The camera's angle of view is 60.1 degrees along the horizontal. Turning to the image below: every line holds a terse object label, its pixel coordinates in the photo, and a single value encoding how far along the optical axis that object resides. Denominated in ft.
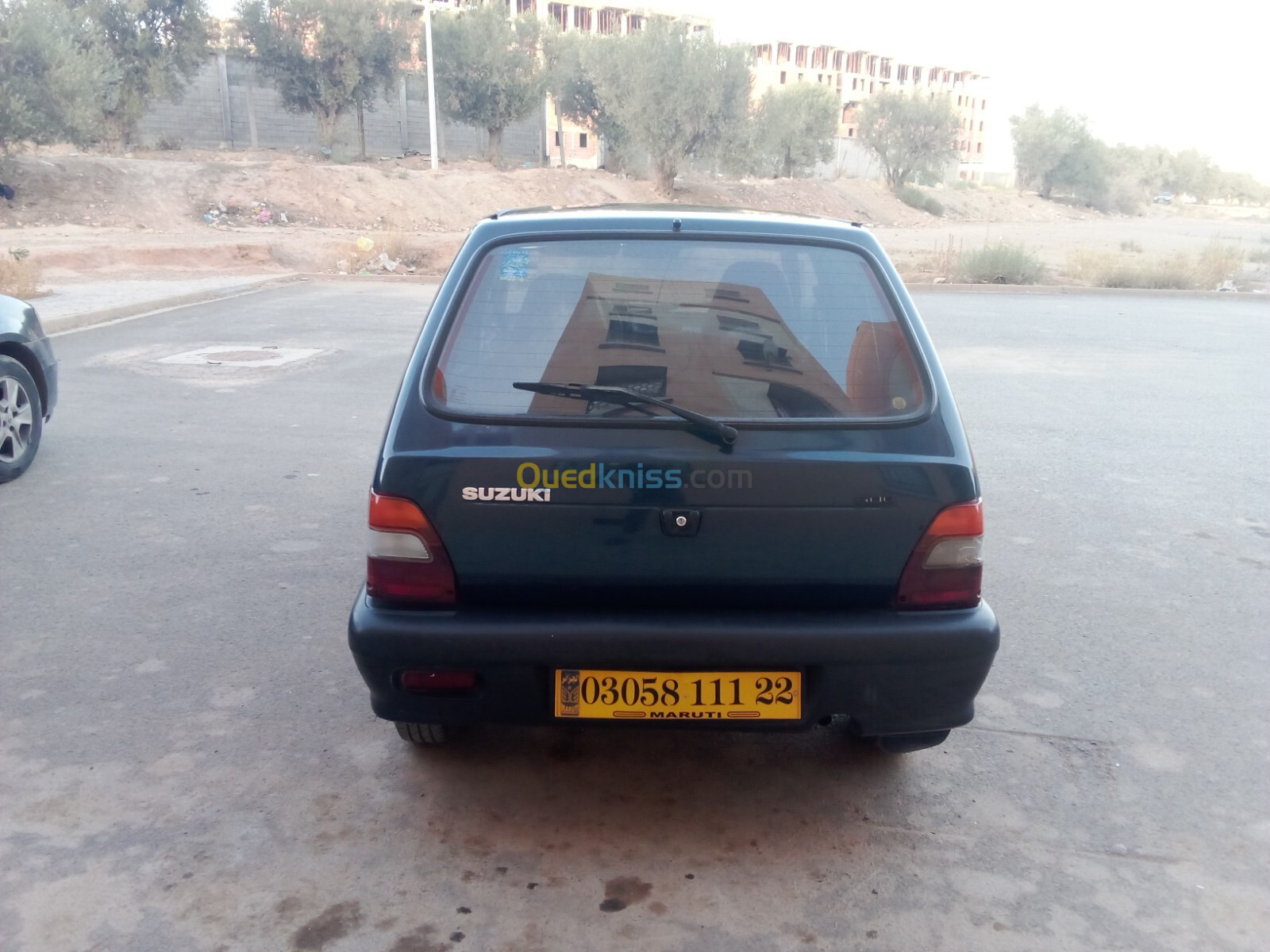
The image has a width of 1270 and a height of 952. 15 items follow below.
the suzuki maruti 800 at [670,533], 9.03
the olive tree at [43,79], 97.96
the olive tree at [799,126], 174.50
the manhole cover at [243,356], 35.12
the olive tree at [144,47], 122.83
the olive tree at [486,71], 153.38
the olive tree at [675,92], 140.77
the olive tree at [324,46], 140.05
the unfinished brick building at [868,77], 350.43
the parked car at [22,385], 20.97
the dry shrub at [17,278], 46.78
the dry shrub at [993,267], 66.39
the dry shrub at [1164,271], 66.44
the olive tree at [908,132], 192.65
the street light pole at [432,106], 118.93
